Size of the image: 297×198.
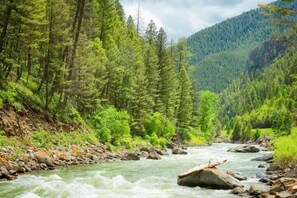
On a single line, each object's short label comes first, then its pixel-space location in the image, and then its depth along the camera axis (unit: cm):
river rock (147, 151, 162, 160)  4067
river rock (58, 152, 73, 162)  3042
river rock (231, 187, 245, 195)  2068
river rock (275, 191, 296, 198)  1749
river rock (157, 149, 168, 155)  4849
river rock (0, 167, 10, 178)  2205
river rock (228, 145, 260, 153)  6471
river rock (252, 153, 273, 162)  4312
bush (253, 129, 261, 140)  12670
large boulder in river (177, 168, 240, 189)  2257
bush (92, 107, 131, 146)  4362
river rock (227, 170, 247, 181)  2569
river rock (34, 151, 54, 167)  2745
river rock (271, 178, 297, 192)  1980
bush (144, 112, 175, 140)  6044
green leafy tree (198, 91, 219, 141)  9381
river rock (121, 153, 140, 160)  3841
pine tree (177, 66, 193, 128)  7881
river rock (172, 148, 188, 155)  5075
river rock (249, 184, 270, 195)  1994
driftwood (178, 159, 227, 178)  2335
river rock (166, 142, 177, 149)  6219
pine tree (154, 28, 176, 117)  7150
